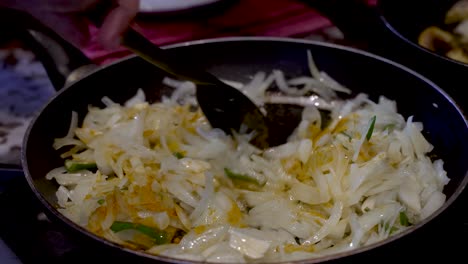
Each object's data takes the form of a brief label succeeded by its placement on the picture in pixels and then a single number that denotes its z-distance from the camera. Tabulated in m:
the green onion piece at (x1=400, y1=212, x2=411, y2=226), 0.66
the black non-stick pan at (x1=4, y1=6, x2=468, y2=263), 0.67
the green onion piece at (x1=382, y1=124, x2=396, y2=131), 0.74
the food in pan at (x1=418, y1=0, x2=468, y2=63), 0.76
